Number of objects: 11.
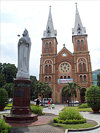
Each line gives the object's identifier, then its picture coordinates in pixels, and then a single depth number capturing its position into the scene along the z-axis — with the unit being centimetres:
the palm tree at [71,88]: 2769
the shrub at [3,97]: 1609
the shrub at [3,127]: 480
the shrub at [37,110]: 1140
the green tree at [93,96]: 1438
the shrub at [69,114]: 835
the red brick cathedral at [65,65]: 3694
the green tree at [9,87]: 3691
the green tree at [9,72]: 4800
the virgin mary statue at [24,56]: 914
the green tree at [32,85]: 5779
